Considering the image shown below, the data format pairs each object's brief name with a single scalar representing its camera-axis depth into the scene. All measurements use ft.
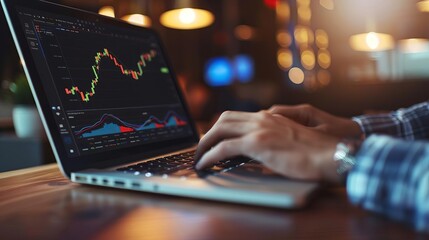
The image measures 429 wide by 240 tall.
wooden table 1.21
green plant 4.45
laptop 1.61
